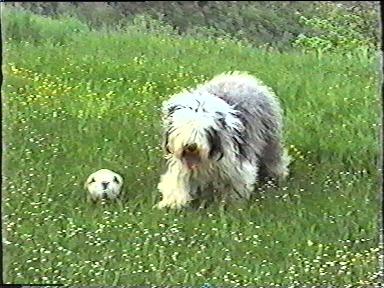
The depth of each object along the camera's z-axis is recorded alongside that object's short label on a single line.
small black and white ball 5.89
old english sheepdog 5.84
